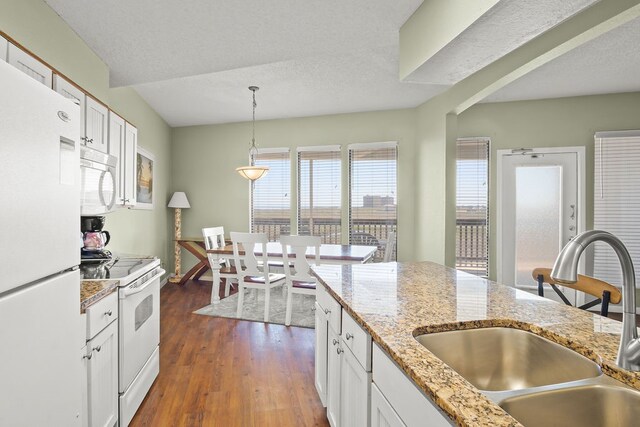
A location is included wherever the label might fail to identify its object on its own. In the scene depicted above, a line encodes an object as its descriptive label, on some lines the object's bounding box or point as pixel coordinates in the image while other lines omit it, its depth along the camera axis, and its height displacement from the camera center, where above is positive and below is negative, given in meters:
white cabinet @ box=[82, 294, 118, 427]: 1.41 -0.77
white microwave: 1.98 +0.18
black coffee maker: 2.21 -0.21
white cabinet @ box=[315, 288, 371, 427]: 1.14 -0.67
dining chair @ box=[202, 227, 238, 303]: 3.98 -0.61
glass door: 4.16 +0.04
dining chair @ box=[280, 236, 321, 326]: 3.37 -0.57
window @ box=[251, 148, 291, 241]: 5.34 +0.26
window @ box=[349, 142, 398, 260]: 4.98 +0.30
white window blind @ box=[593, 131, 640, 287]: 3.97 +0.28
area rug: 3.57 -1.18
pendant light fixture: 4.02 +0.50
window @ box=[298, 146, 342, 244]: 5.17 +0.31
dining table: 3.47 -0.48
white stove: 1.72 -0.67
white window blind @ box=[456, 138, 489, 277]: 4.42 +0.11
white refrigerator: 0.86 -0.14
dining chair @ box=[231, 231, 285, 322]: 3.47 -0.65
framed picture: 4.25 +0.44
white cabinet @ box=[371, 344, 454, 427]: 0.71 -0.46
